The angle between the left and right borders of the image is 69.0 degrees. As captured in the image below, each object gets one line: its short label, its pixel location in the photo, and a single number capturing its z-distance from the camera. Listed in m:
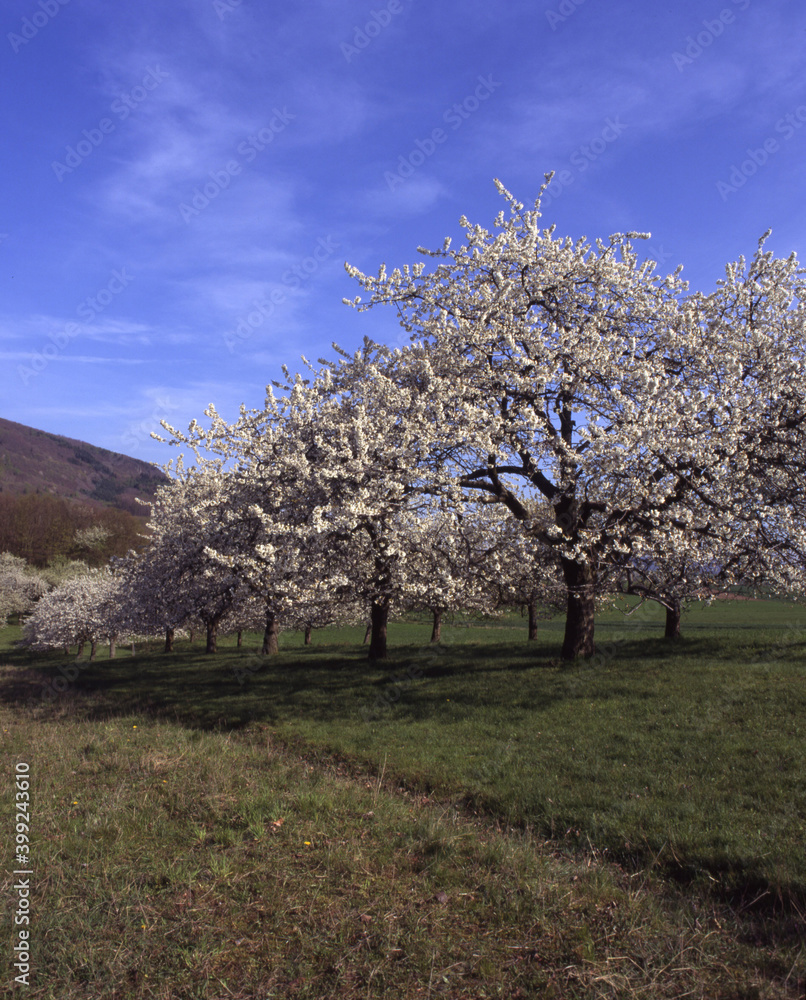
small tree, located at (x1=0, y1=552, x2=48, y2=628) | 78.06
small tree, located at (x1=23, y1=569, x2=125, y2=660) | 43.69
